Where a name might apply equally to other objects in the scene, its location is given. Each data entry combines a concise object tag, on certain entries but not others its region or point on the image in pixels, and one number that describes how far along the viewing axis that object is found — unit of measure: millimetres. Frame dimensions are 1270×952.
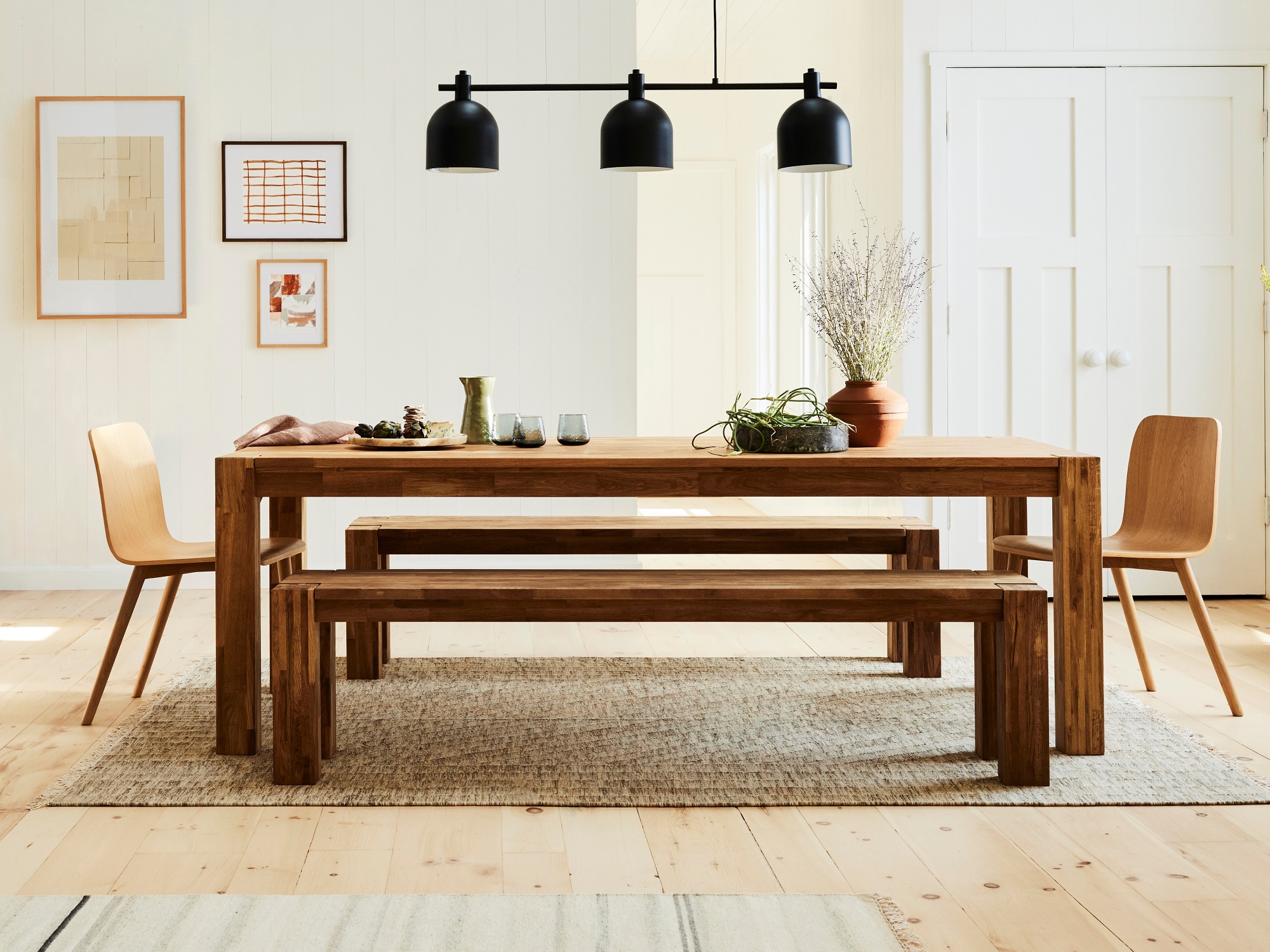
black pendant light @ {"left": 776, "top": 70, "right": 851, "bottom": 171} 2938
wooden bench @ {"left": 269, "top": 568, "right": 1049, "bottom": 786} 2525
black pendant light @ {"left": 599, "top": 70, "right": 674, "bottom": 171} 2955
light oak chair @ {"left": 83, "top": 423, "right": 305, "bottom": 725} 3121
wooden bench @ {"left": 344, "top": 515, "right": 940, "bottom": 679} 3406
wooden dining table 2652
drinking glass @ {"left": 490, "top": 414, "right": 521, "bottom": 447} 2959
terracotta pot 2941
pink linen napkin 2998
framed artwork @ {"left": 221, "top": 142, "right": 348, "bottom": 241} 5043
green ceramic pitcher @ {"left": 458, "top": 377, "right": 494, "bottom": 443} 3055
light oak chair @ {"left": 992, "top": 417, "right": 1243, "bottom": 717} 3146
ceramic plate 2846
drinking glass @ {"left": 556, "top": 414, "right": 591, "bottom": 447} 2949
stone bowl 2707
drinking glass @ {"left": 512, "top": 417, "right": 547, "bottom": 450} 2902
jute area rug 2502
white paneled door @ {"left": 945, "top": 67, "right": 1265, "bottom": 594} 4727
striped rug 1826
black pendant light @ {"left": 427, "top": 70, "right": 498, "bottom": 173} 3035
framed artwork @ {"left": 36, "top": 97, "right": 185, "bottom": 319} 4984
